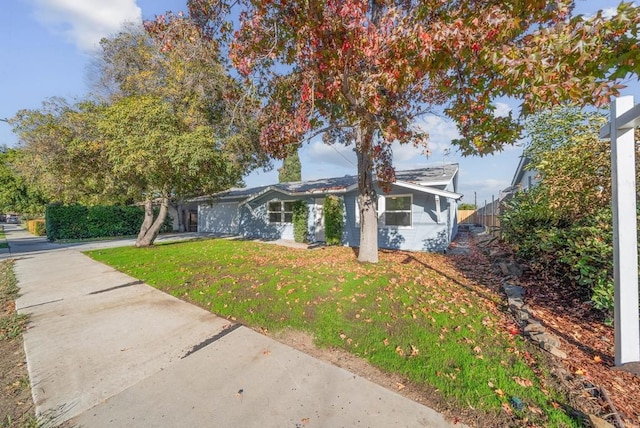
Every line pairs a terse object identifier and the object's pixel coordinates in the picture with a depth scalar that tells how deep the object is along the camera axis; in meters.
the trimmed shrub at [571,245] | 3.65
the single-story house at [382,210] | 10.35
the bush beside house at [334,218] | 12.16
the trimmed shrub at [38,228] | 22.00
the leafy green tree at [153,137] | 9.05
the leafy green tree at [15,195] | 24.61
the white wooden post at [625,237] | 2.71
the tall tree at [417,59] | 3.03
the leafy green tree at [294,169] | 35.19
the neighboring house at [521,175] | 15.51
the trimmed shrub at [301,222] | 13.69
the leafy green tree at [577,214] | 3.80
